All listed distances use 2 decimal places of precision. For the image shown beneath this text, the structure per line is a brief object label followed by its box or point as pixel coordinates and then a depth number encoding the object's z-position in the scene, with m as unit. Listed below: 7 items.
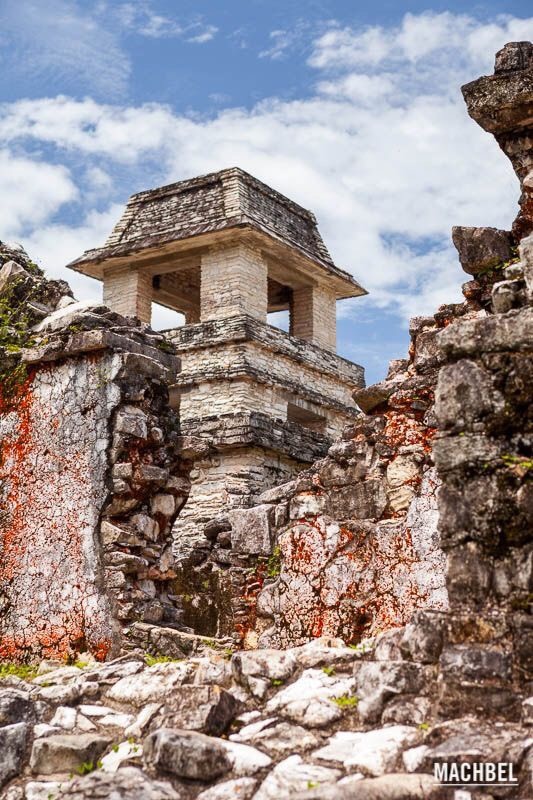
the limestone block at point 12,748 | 3.72
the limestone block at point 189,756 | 3.28
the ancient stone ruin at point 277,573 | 3.23
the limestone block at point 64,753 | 3.63
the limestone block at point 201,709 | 3.55
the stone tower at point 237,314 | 15.90
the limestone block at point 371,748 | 3.09
